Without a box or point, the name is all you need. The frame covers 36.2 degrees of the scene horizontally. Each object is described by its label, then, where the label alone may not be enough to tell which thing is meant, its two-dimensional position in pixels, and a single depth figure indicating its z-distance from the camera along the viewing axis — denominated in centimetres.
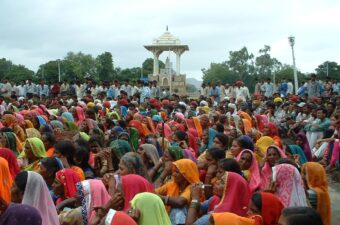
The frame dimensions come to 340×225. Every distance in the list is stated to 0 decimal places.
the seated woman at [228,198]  493
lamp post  2253
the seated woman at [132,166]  524
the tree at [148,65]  6289
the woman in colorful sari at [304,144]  948
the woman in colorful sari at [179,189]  539
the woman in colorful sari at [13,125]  957
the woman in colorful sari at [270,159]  645
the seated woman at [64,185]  526
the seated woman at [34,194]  438
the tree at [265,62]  7044
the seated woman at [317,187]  584
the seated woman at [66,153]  645
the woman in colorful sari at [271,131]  951
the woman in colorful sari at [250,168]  621
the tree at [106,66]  5160
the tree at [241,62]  7156
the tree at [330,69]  4862
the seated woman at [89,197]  457
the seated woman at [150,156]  671
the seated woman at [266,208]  445
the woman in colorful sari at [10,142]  776
